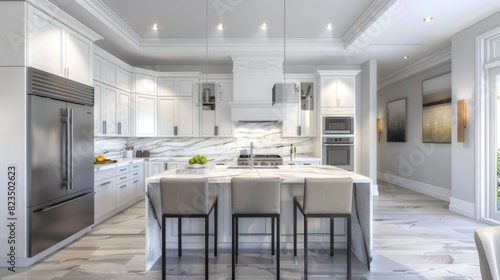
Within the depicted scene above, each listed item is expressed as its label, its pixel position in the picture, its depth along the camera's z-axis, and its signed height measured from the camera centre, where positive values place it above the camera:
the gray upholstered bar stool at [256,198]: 2.28 -0.53
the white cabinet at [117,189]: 3.79 -0.83
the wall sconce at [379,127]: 8.10 +0.38
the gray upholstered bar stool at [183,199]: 2.22 -0.52
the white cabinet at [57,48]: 2.58 +1.04
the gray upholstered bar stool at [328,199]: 2.26 -0.53
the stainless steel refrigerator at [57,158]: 2.53 -0.21
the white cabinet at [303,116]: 5.52 +0.50
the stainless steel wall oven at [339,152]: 5.30 -0.27
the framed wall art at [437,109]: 5.31 +0.65
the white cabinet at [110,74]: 4.18 +1.17
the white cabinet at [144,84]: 5.29 +1.16
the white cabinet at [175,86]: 5.54 +1.15
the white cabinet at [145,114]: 5.32 +0.53
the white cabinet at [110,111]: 4.20 +0.51
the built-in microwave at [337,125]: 5.32 +0.29
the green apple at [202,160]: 2.94 -0.24
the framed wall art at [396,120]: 6.83 +0.52
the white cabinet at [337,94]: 5.36 +0.94
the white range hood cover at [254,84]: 5.16 +1.12
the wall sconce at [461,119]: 4.12 +0.32
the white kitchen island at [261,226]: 2.80 -0.99
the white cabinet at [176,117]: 5.55 +0.49
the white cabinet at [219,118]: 5.56 +0.46
